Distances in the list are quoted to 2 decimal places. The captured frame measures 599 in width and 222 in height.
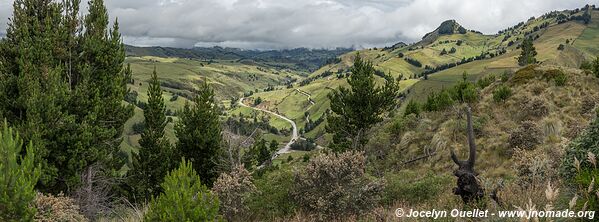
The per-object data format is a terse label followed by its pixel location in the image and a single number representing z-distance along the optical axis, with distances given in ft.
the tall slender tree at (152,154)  116.98
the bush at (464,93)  95.79
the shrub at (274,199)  44.86
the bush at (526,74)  94.27
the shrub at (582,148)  23.65
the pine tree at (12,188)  26.02
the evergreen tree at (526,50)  216.13
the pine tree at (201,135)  113.91
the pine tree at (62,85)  62.18
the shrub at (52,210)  35.89
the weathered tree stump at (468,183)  25.80
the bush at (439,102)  101.96
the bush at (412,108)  121.41
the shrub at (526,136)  62.44
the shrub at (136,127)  588.91
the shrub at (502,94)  87.76
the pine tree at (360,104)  116.06
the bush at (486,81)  116.78
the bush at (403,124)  107.34
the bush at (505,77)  101.21
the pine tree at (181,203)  24.44
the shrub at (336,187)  38.47
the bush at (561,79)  84.99
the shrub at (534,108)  77.10
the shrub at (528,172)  30.68
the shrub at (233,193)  41.22
